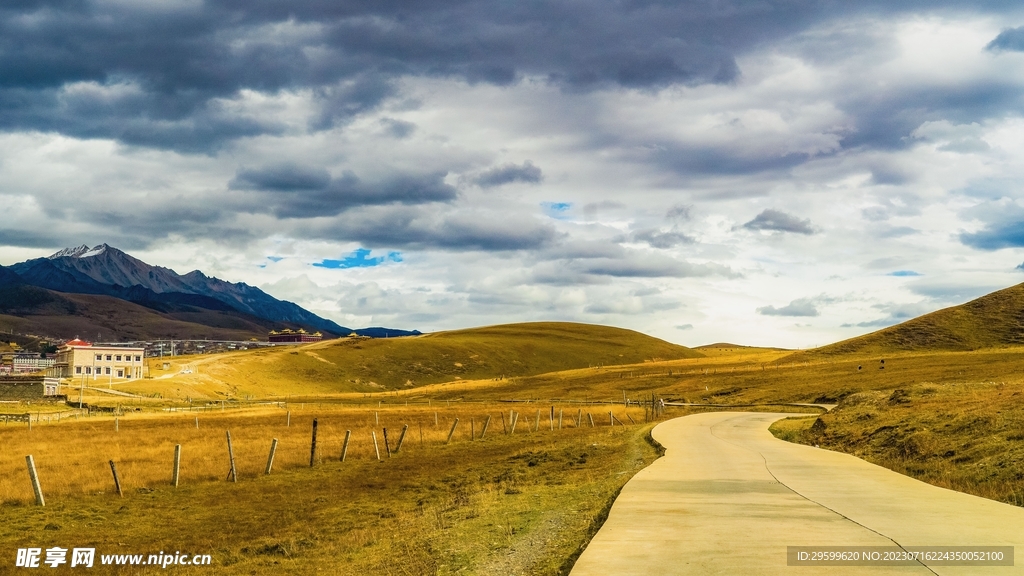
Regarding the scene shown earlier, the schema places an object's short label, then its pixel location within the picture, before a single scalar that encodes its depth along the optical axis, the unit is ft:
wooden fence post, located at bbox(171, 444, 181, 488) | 92.07
